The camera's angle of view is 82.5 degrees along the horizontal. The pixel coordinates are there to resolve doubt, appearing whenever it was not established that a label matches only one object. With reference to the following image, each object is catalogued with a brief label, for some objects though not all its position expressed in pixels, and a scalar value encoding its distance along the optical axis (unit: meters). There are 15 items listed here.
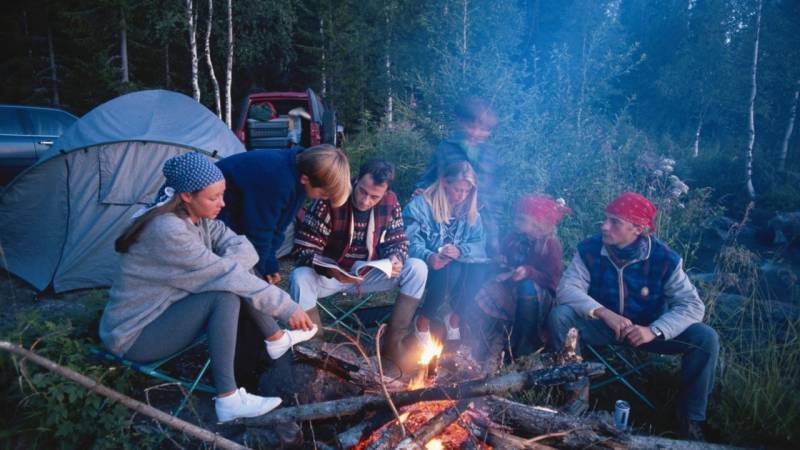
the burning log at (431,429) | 1.90
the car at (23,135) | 7.50
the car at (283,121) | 9.32
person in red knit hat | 3.25
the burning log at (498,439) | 1.93
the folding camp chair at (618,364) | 2.83
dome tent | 4.43
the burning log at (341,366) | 2.44
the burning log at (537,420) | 2.03
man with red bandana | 2.60
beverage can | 2.41
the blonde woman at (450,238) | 3.57
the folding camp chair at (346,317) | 3.38
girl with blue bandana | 2.19
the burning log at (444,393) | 2.16
